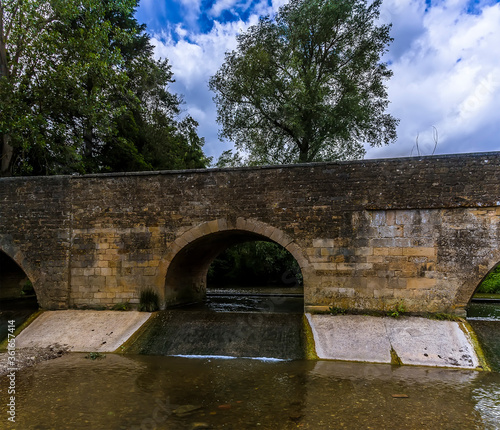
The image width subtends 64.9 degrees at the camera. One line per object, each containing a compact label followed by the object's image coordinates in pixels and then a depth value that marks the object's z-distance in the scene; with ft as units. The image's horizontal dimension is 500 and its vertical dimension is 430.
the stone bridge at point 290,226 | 25.57
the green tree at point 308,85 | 54.80
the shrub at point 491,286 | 55.42
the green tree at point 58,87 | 39.70
